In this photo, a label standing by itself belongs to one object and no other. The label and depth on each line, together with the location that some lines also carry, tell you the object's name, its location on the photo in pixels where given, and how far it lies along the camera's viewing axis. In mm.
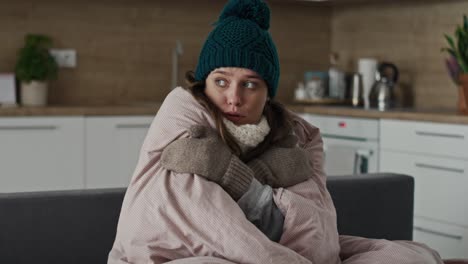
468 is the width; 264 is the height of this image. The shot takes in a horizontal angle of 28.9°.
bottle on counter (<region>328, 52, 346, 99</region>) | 4977
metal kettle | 4617
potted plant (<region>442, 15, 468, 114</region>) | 3975
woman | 1877
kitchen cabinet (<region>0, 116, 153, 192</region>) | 3975
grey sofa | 2277
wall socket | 4523
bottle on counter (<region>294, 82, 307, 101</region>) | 5000
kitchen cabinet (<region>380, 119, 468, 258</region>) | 3771
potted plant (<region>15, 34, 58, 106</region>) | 4316
